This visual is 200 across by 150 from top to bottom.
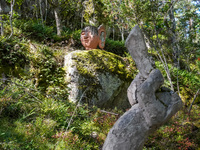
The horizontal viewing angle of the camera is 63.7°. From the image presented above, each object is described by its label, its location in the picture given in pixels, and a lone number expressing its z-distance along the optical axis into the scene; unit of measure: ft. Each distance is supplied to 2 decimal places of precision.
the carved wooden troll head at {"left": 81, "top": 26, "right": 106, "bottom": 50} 19.48
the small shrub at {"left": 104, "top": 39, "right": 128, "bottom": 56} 29.27
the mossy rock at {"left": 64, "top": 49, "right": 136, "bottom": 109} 15.44
